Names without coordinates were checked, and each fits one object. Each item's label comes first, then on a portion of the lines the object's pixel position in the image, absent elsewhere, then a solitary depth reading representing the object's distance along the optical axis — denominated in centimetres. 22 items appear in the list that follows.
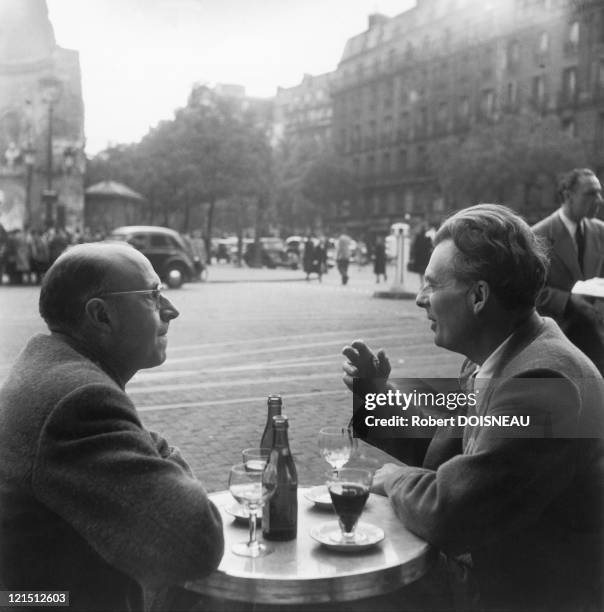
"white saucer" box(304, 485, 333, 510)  223
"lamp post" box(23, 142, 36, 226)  956
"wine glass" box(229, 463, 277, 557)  191
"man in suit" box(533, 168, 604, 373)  522
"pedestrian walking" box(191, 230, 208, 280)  2444
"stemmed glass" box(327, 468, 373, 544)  195
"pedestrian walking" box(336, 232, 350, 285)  2488
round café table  172
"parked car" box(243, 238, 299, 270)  3878
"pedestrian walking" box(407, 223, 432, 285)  1800
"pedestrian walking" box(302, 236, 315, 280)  2734
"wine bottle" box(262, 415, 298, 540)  198
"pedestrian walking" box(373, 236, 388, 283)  2455
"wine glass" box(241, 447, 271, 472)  210
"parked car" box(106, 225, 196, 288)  2123
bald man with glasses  156
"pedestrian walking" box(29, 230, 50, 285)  2177
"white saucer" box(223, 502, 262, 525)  205
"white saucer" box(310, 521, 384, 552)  188
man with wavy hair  180
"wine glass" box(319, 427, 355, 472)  228
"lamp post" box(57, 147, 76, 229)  1250
